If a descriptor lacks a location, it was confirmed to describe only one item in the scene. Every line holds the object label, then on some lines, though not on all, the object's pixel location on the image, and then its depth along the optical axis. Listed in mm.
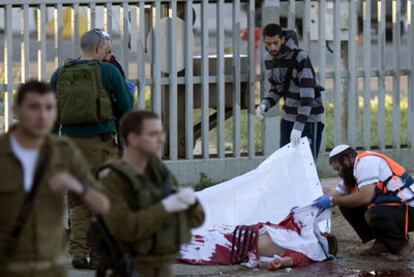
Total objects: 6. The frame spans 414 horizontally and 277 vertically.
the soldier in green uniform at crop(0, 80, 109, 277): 9023
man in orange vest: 16391
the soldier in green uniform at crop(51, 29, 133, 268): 15039
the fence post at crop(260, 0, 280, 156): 21766
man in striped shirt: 18125
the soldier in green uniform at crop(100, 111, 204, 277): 9859
